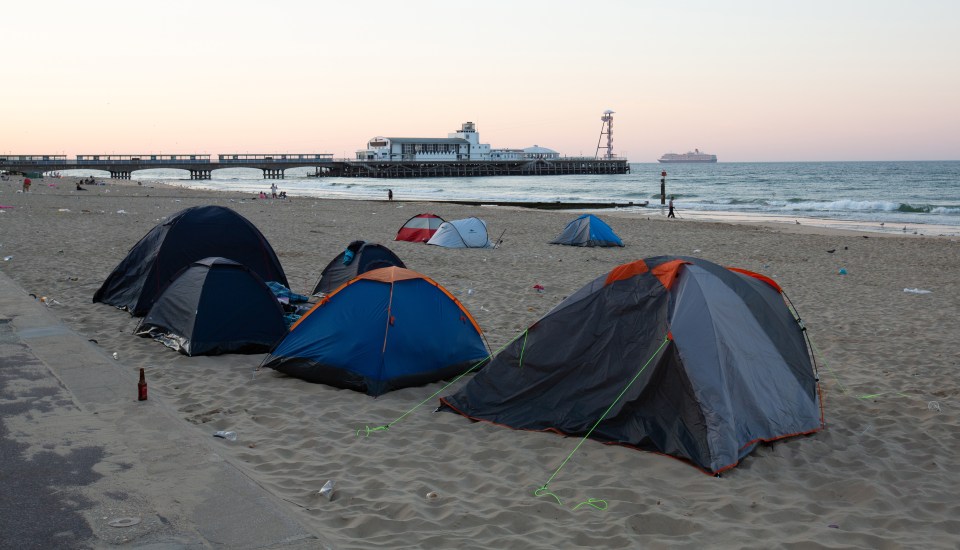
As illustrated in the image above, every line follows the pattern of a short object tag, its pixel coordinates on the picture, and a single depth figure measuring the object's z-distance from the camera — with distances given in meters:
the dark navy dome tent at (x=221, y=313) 9.04
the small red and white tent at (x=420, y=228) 21.23
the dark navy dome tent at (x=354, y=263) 11.73
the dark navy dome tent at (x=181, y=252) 11.08
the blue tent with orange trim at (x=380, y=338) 7.88
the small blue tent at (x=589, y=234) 21.00
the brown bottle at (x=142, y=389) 7.05
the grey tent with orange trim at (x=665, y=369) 6.12
